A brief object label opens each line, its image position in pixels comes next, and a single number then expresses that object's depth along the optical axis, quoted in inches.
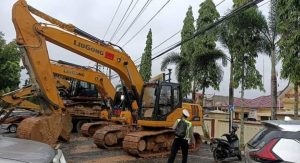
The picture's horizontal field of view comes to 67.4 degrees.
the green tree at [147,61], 944.3
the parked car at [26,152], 79.2
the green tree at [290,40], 257.8
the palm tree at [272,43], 379.2
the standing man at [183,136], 252.2
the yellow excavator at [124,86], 310.2
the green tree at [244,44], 392.9
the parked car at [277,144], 107.8
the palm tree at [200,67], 510.0
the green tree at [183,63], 597.5
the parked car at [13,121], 513.2
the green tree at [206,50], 540.0
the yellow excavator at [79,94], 462.5
